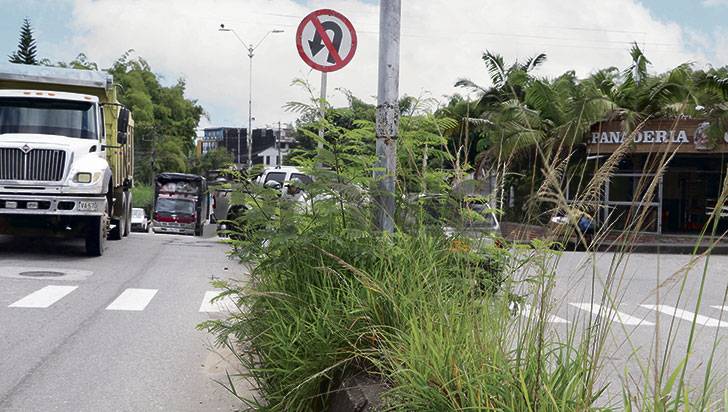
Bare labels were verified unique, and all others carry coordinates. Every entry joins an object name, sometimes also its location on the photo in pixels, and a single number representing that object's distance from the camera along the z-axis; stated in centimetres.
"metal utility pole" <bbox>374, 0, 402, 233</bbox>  602
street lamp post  4372
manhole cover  1399
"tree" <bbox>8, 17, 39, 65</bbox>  6869
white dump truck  1559
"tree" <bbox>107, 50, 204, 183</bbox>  7438
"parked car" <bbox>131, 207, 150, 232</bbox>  5566
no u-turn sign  950
